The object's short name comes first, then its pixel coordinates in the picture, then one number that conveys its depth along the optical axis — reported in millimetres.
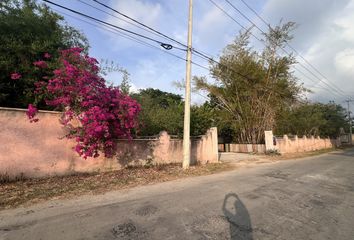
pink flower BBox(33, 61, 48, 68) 9805
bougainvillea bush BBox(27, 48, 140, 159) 9539
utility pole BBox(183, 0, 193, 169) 12797
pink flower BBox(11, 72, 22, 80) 9227
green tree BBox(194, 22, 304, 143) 23984
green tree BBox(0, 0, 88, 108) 9961
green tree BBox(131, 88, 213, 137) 14766
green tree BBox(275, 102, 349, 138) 29381
